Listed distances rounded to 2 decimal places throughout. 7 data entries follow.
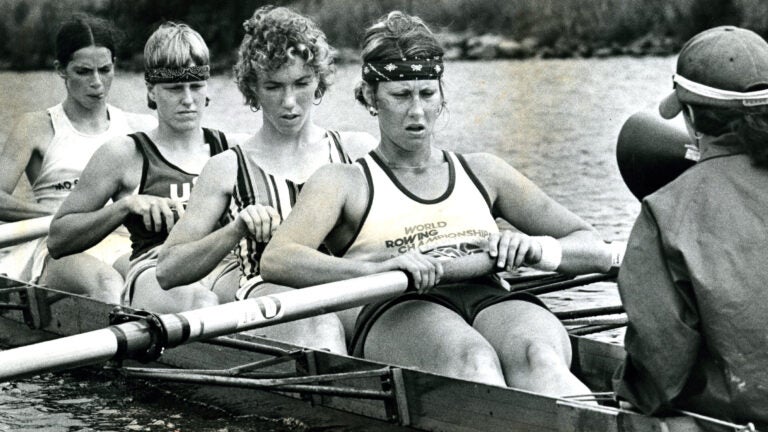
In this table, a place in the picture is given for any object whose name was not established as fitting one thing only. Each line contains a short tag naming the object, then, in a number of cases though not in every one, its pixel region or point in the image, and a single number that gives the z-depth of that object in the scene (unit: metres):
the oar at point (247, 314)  8.92
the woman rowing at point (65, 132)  14.62
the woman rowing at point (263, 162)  10.67
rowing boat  8.10
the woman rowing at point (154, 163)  12.32
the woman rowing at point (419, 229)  9.43
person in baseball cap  6.57
